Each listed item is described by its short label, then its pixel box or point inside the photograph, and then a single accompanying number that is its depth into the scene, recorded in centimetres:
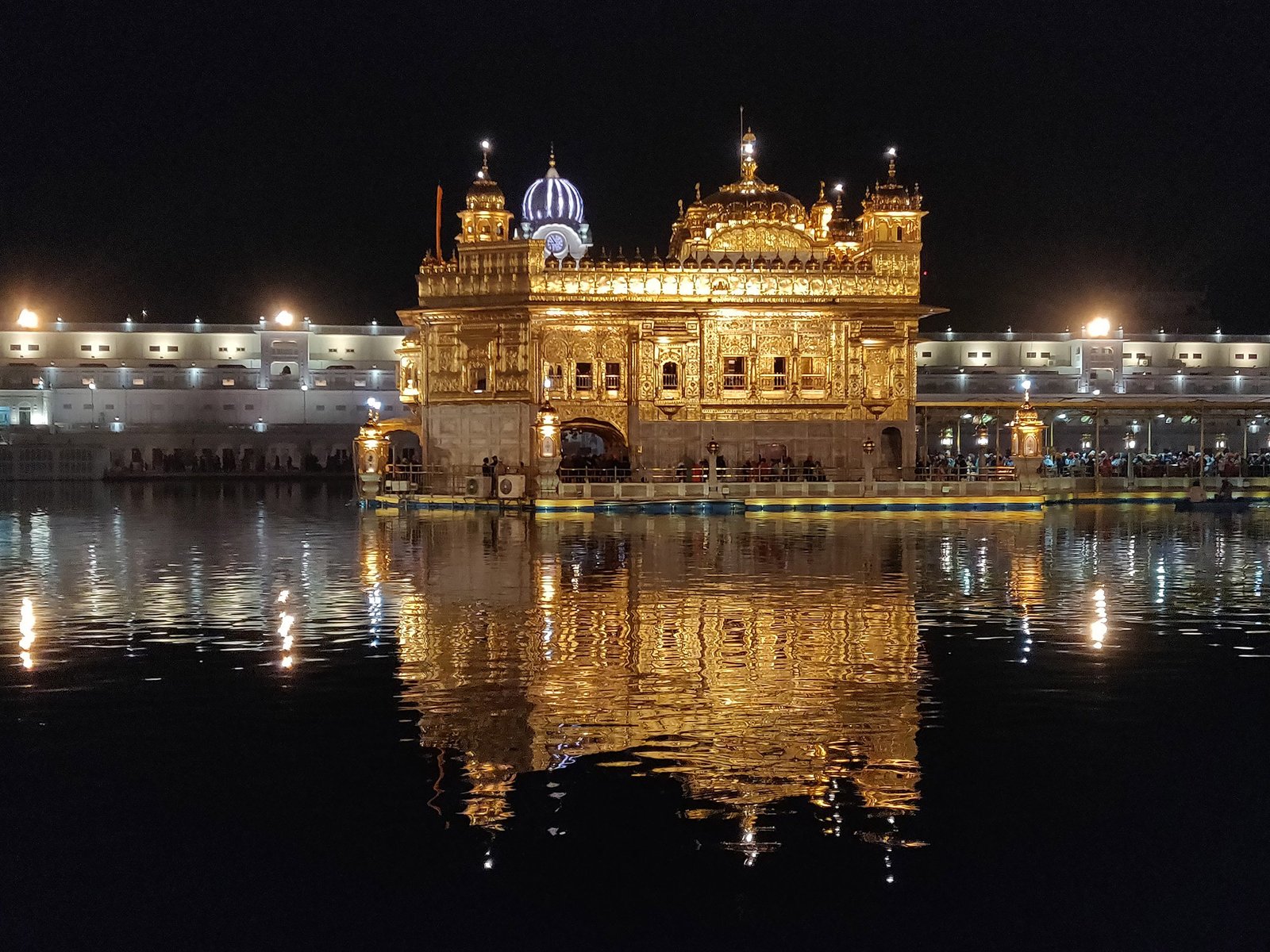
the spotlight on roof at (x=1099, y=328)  9438
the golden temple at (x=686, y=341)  4938
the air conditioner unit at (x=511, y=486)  4609
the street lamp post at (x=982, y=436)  5865
